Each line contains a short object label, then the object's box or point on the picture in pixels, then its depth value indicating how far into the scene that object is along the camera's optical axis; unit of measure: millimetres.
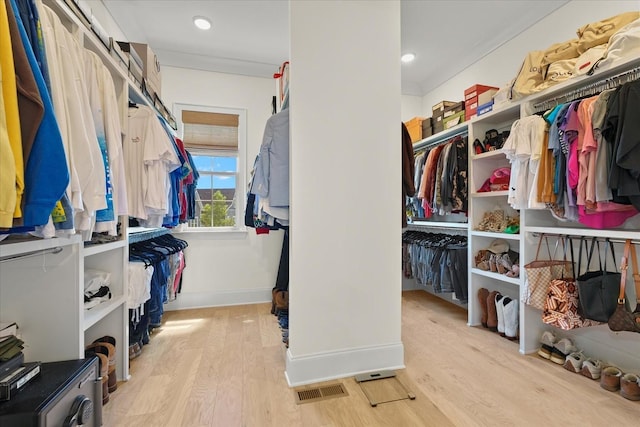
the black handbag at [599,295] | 1692
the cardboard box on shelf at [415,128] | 3559
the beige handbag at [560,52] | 2014
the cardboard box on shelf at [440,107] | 3168
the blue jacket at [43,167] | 756
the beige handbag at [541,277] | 2025
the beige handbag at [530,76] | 2135
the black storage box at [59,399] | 893
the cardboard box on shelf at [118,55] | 1639
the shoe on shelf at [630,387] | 1555
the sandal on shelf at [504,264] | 2424
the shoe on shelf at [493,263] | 2508
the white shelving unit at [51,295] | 1221
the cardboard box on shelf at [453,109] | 2957
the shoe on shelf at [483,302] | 2607
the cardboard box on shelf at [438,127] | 3228
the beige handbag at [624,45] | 1587
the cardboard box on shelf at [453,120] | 2943
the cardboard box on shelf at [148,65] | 2250
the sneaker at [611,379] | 1648
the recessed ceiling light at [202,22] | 2654
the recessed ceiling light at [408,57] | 3301
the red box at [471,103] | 2730
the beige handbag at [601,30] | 1787
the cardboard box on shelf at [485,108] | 2550
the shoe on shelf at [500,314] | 2381
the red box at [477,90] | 2711
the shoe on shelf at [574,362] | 1858
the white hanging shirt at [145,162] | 1840
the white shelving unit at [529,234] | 1810
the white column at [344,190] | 1729
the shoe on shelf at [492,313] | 2502
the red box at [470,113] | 2725
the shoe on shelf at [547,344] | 2041
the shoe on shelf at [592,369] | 1773
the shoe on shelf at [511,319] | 2307
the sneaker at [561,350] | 1977
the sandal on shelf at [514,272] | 2320
